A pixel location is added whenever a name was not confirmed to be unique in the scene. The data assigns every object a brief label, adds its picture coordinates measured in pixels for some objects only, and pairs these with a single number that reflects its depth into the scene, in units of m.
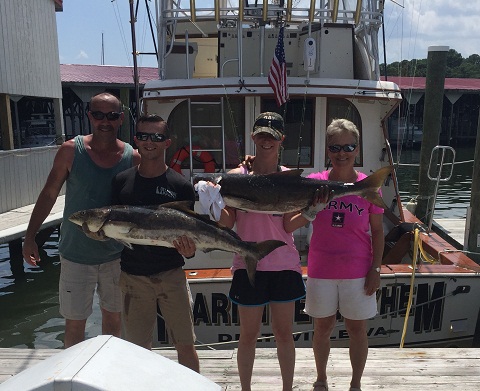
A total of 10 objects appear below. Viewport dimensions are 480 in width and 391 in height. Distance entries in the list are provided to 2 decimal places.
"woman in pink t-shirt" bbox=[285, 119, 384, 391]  3.03
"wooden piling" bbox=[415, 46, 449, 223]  10.49
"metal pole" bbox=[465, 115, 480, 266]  6.65
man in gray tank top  3.06
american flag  5.48
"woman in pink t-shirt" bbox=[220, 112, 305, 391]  2.89
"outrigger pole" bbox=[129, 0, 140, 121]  8.12
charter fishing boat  5.20
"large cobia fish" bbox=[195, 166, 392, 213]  2.78
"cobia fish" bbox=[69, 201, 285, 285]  2.68
